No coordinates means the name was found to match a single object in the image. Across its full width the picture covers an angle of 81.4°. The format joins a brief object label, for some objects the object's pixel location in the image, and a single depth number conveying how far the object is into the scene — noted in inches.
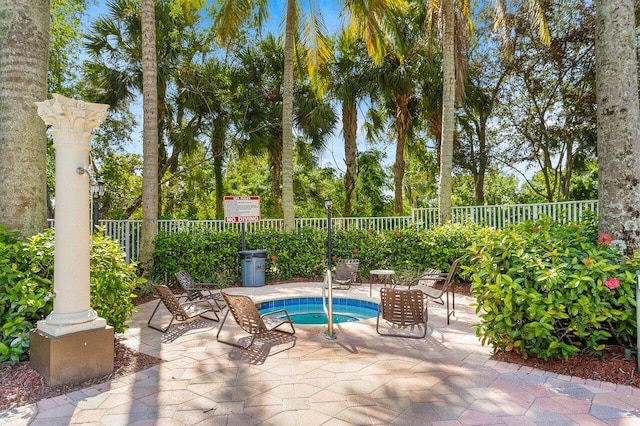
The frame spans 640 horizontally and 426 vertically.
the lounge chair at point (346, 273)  330.6
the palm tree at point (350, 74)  506.0
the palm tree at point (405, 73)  476.7
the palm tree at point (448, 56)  364.8
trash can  355.6
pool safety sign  372.8
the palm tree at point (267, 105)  506.3
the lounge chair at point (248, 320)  176.6
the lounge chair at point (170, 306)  202.1
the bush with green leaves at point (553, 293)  139.7
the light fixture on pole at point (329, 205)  272.7
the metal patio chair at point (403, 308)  187.0
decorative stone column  135.3
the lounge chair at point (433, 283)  229.6
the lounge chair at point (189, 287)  262.2
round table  273.7
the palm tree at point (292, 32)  377.7
